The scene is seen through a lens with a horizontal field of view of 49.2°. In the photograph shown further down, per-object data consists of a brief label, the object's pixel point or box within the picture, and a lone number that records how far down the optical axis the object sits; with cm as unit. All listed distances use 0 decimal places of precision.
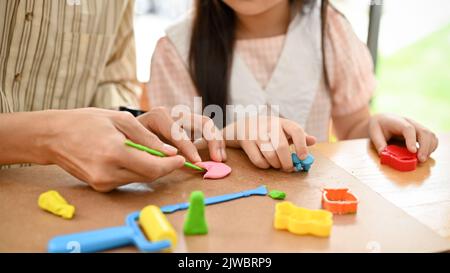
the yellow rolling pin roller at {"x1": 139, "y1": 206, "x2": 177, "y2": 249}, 53
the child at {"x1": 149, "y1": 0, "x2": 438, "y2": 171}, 118
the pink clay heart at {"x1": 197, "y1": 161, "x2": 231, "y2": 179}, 72
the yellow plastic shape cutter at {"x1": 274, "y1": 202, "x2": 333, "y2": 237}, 56
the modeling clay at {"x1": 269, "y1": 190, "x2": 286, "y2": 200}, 65
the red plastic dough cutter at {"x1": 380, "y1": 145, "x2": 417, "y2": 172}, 79
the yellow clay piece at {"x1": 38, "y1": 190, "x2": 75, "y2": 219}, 58
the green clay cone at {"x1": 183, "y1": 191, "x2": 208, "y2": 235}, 55
